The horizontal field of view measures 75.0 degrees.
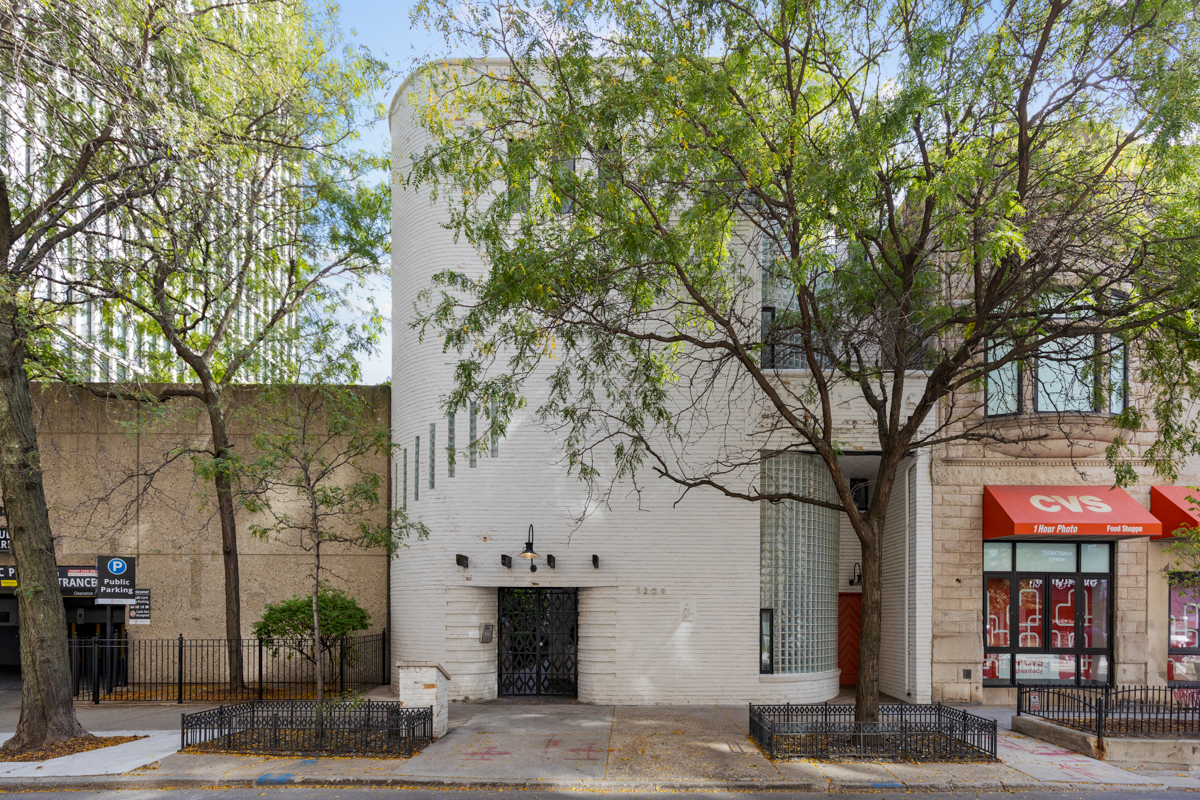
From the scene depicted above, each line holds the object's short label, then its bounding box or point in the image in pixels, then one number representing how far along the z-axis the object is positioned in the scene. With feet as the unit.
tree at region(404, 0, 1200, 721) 34.22
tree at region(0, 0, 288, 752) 34.60
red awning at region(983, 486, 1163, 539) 48.80
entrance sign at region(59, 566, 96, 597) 58.34
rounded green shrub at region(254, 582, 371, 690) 52.80
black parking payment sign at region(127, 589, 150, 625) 55.57
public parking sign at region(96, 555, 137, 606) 56.03
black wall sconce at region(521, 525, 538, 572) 49.39
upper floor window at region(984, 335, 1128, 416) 48.42
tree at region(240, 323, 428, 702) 42.34
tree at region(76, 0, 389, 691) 41.42
